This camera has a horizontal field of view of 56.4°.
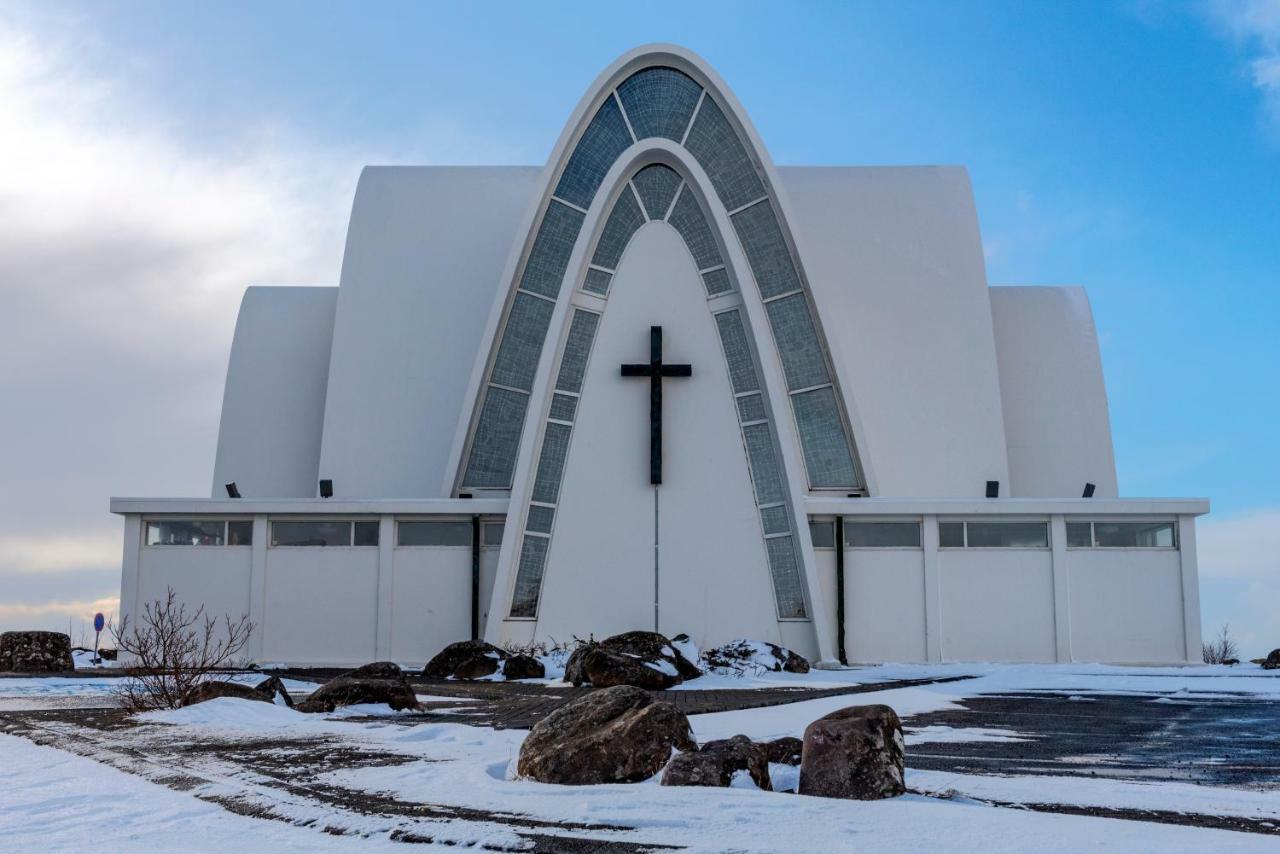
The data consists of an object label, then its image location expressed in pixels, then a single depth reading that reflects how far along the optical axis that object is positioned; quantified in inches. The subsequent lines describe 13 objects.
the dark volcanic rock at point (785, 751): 273.4
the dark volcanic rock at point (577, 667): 609.4
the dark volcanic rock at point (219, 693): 441.7
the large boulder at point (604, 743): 261.1
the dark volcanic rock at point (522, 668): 690.2
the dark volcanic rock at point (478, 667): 696.4
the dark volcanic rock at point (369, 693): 452.1
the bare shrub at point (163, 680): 452.1
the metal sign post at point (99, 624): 1179.9
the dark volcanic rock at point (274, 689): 457.1
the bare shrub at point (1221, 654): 1105.8
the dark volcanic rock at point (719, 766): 246.8
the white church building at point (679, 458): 815.1
